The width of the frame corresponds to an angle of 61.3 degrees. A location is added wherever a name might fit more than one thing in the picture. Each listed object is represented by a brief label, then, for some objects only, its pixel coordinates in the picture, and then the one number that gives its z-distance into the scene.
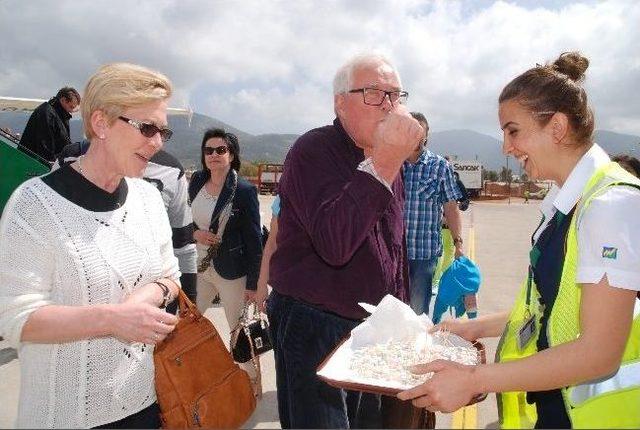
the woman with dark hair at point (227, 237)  4.51
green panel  6.35
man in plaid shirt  5.15
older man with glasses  2.09
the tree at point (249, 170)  53.62
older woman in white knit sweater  1.77
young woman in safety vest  1.45
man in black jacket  6.70
